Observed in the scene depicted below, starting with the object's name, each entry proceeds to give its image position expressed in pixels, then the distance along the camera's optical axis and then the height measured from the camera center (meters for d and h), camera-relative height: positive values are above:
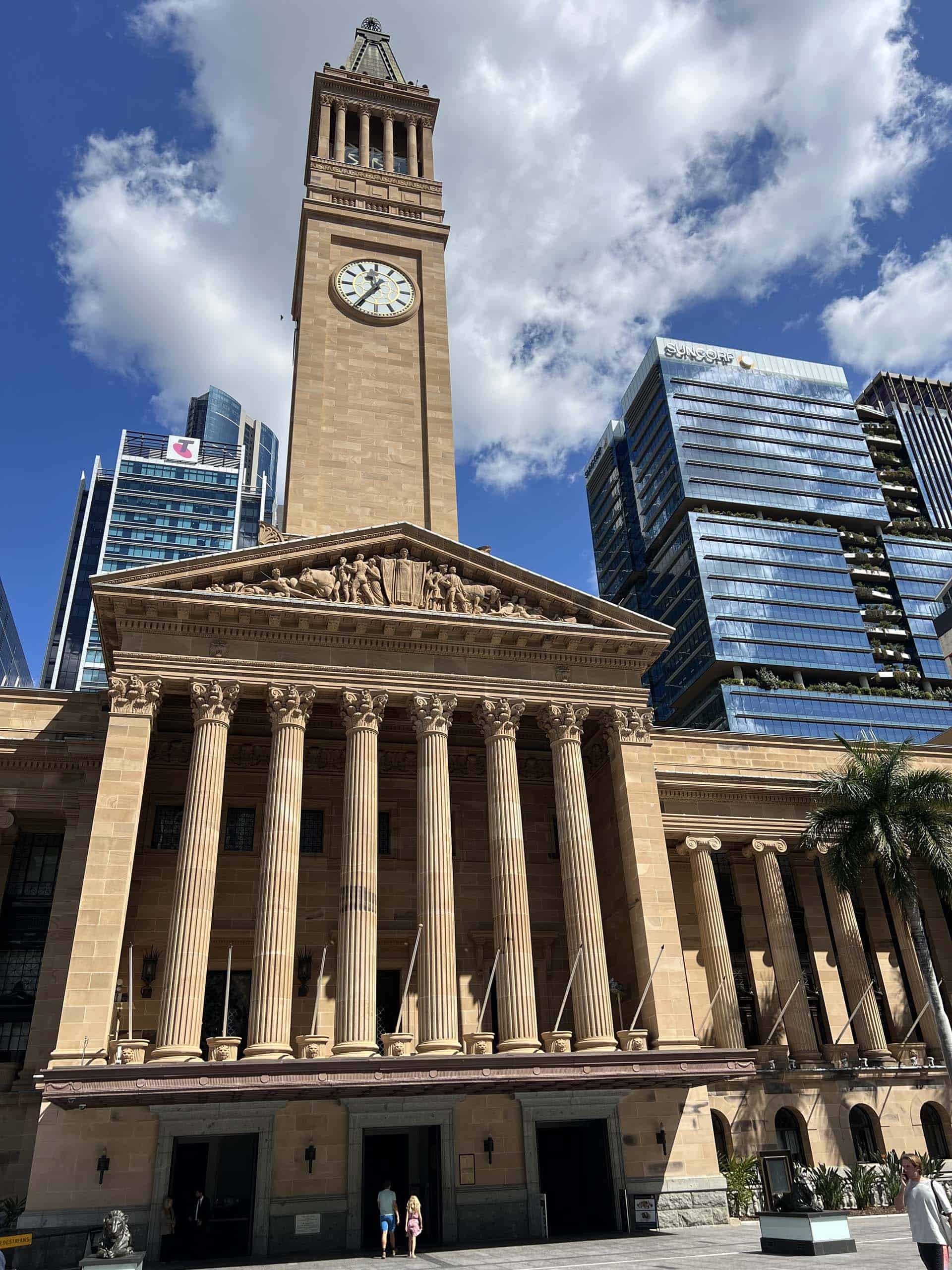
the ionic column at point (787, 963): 37.88 +7.46
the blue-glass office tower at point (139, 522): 153.12 +98.52
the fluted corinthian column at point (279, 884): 28.02 +8.70
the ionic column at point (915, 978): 39.84 +7.18
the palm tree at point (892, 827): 35.56 +11.42
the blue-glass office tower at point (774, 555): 122.06 +76.22
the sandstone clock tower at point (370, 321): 45.47 +39.89
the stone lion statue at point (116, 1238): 20.19 -0.43
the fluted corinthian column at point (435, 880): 29.50 +9.07
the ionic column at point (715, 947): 36.53 +8.14
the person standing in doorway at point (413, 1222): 24.97 -0.54
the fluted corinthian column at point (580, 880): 30.95 +9.25
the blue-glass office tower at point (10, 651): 147.50 +80.10
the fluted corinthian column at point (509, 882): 30.22 +9.07
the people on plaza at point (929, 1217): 12.50 -0.53
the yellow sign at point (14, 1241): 16.33 -0.33
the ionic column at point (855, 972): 38.56 +7.23
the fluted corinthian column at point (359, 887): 28.50 +8.67
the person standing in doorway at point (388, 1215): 25.20 -0.36
